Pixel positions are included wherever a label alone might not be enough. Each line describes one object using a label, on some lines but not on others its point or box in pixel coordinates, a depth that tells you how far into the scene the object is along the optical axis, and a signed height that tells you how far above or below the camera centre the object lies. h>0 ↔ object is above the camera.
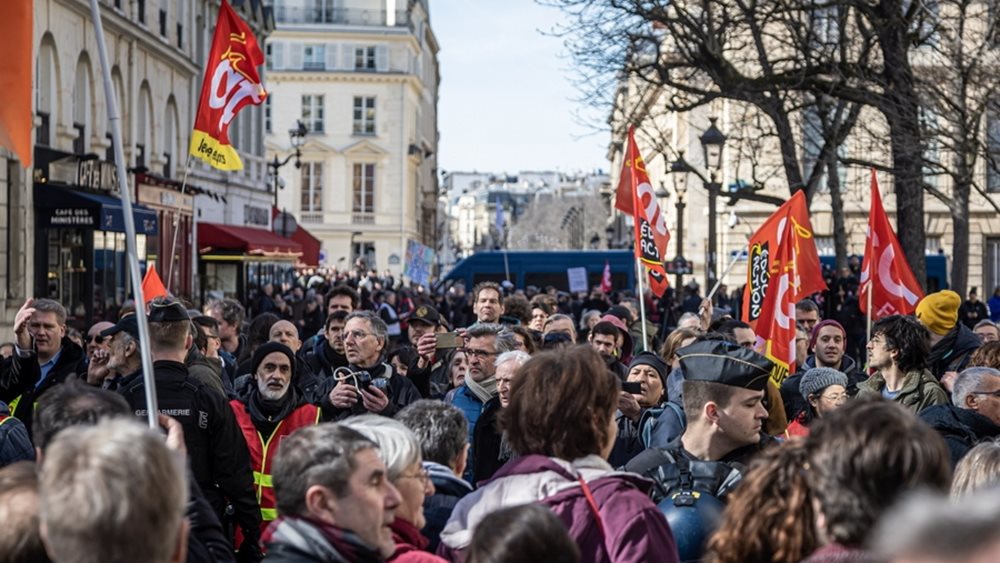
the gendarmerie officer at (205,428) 6.73 -0.82
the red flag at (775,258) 13.09 -0.08
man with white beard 7.62 -0.86
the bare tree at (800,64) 21.92 +2.96
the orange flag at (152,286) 11.99 -0.33
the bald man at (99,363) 8.38 -0.68
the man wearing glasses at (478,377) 8.16 -0.72
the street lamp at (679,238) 38.14 +0.28
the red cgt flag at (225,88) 12.46 +1.38
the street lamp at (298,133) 37.69 +2.85
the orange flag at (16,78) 7.64 +0.85
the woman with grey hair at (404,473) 4.57 -0.70
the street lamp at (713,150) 24.33 +1.61
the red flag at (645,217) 13.80 +0.29
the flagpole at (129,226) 5.99 +0.08
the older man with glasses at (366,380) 7.77 -0.74
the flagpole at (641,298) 12.03 -0.41
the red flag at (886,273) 14.18 -0.22
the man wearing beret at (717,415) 5.29 -0.60
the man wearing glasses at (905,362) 8.29 -0.63
